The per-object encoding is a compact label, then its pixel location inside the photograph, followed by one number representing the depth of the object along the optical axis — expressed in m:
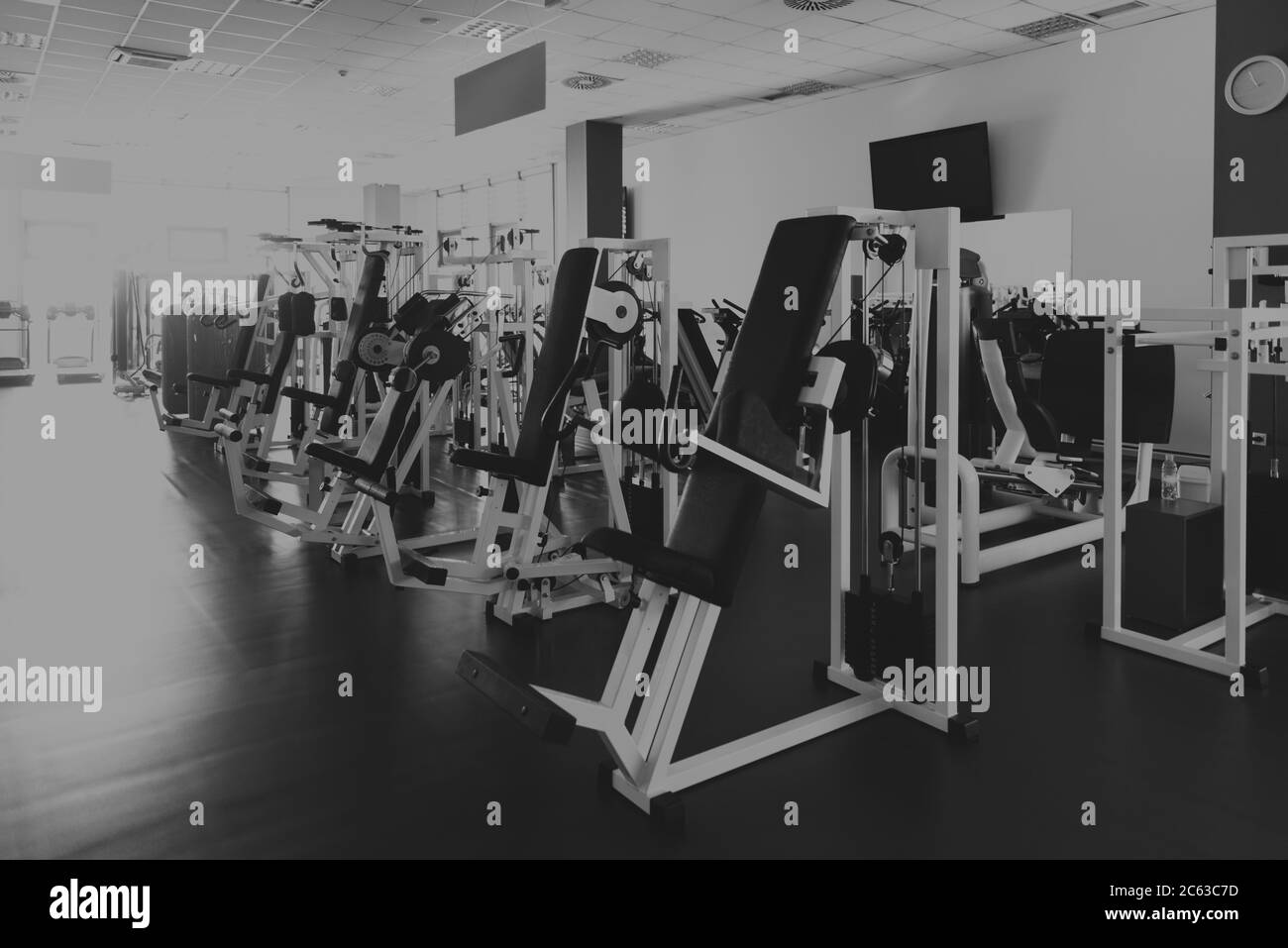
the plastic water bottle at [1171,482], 3.58
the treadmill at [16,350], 13.48
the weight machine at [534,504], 3.53
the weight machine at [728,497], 2.12
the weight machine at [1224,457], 3.02
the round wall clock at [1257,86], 3.91
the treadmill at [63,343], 14.28
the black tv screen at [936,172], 8.02
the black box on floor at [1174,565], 3.34
